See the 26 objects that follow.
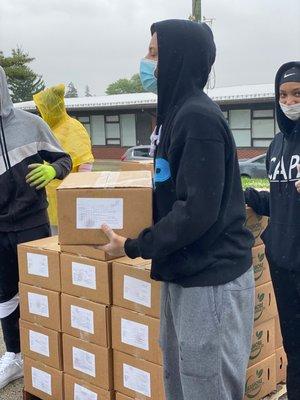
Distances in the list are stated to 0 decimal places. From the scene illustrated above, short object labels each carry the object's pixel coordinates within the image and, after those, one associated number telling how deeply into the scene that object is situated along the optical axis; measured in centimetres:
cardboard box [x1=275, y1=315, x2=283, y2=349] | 305
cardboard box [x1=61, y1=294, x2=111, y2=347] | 261
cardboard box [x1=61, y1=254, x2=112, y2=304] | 257
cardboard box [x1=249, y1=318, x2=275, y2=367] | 285
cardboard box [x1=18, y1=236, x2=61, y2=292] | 278
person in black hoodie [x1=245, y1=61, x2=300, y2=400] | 251
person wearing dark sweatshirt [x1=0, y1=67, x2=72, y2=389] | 299
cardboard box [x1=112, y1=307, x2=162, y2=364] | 245
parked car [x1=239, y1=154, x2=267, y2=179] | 1518
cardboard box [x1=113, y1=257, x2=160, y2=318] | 242
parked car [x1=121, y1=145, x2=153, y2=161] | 1670
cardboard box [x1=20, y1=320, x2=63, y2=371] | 285
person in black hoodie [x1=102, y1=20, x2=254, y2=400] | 162
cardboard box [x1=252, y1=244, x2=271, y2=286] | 284
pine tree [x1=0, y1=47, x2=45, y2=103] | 3388
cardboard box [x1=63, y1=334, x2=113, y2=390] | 265
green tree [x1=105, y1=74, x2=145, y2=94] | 8132
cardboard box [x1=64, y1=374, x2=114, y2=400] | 268
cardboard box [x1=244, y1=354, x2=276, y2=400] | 284
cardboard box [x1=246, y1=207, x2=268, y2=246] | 279
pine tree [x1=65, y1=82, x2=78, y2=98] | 9014
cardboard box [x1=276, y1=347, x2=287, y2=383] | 310
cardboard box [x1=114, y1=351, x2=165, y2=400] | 247
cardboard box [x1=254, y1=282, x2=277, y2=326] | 284
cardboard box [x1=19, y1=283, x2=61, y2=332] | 281
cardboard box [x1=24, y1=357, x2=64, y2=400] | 289
